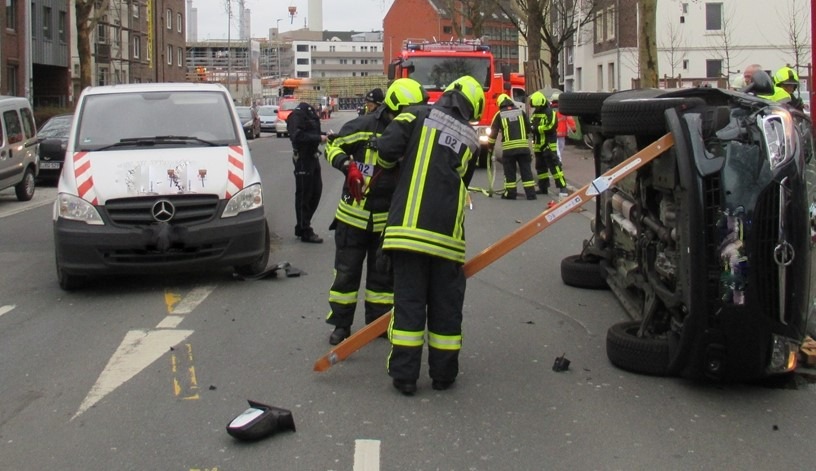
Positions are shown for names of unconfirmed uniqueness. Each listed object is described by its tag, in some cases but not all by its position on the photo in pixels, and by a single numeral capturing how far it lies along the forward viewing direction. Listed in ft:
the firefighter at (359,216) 20.47
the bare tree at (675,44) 160.45
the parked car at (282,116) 154.92
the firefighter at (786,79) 31.86
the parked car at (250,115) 129.16
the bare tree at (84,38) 111.14
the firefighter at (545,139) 54.49
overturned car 16.08
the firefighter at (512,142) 52.65
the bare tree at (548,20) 120.16
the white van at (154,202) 26.68
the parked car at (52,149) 66.23
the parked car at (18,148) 52.85
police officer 36.40
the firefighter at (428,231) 17.54
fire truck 73.82
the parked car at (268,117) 169.17
